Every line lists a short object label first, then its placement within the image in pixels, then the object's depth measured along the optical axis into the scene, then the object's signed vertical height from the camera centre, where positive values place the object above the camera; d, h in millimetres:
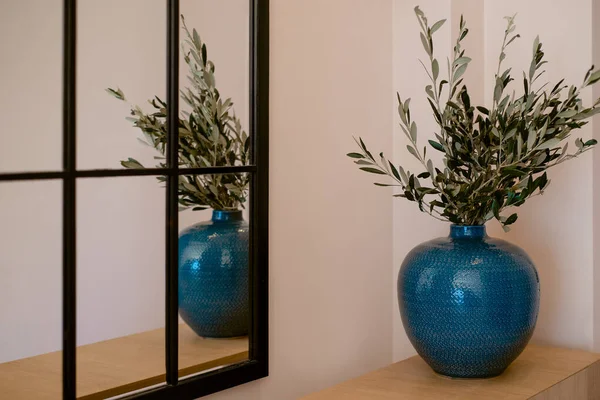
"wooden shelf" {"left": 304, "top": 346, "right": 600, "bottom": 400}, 2423 -354
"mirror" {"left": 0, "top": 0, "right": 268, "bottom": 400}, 2060 +0
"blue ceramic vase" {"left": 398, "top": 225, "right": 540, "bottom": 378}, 2443 -194
